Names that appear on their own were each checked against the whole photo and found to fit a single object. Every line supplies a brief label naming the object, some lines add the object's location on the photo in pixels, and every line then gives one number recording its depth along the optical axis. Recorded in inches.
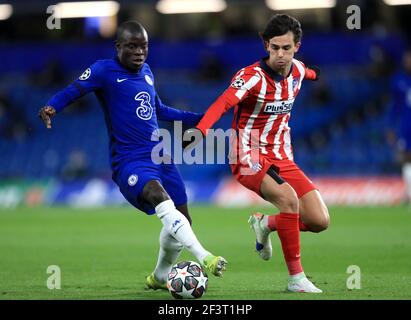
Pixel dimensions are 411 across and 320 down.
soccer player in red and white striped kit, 600.1
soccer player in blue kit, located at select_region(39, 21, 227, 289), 601.6
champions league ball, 569.0
